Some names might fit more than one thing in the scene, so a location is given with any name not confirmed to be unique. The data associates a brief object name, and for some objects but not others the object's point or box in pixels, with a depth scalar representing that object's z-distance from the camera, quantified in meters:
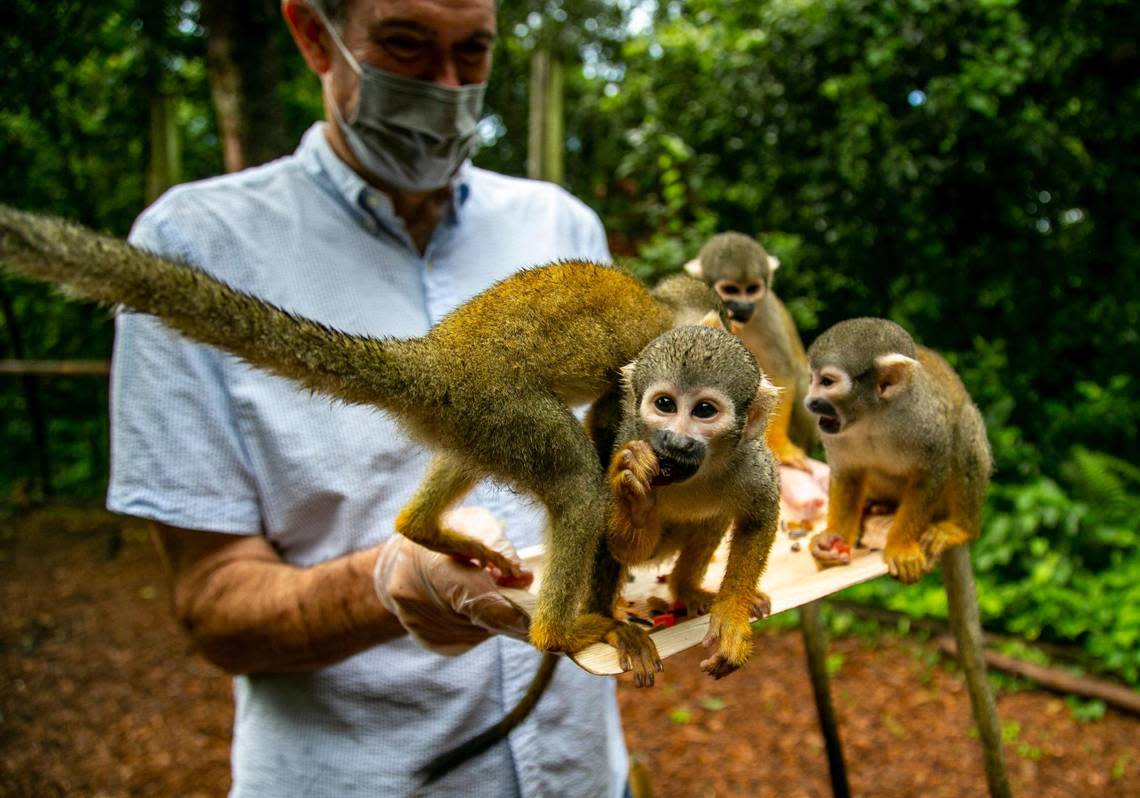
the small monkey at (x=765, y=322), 0.47
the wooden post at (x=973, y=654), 0.45
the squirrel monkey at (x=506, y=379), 0.28
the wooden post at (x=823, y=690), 0.50
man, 0.38
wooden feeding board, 0.28
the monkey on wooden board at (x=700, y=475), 0.28
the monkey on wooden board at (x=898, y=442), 0.39
